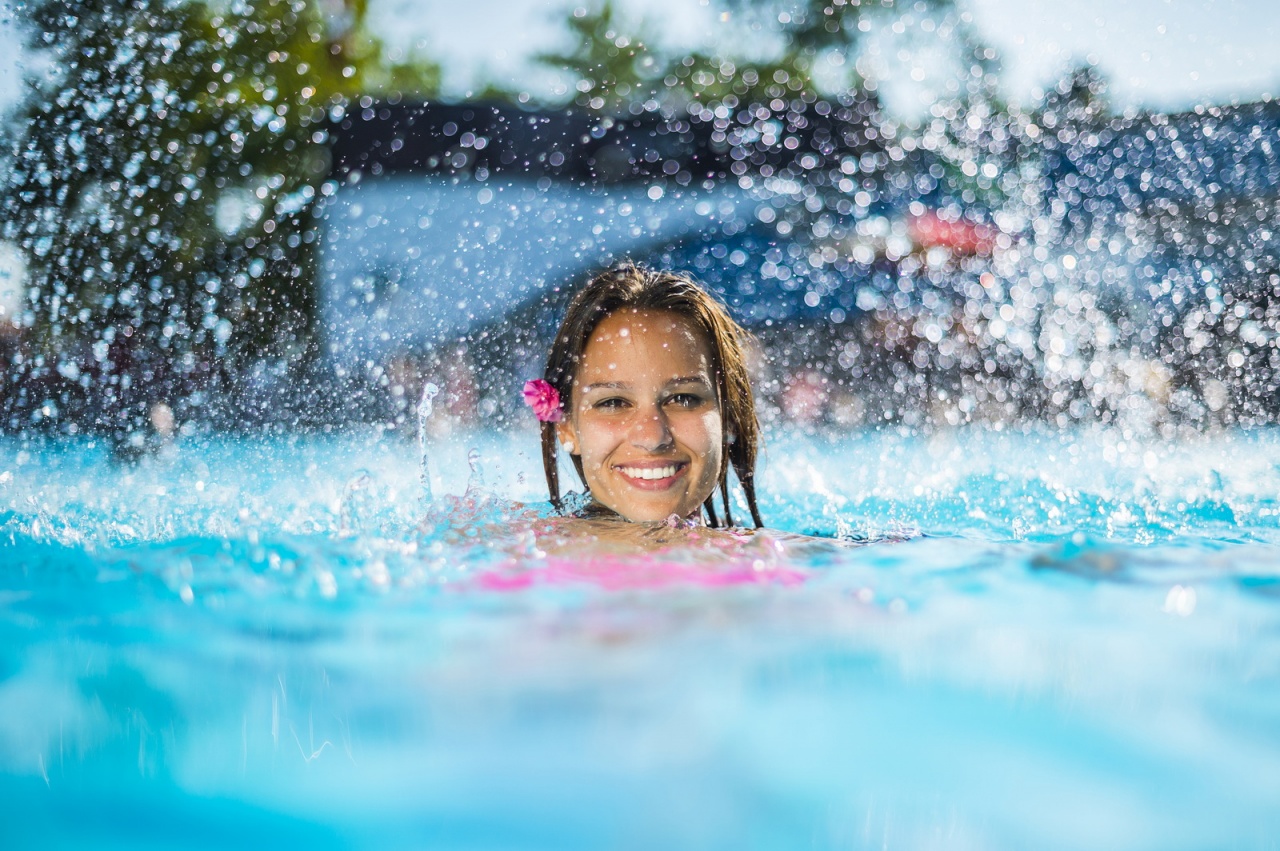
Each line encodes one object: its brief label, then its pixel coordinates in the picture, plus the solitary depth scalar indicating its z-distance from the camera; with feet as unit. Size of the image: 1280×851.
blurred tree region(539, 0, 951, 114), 40.81
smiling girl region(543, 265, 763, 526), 7.91
